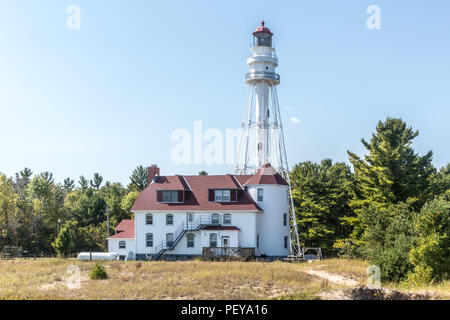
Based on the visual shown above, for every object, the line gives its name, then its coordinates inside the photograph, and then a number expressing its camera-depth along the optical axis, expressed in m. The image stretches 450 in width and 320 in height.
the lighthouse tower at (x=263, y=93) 59.03
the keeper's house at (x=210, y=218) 54.09
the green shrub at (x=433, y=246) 35.69
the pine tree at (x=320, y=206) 62.47
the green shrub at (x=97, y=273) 37.72
